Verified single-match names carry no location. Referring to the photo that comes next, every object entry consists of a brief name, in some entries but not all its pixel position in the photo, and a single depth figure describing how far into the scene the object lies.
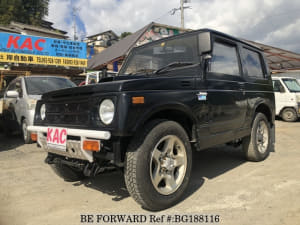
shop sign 11.52
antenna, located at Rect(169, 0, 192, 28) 22.55
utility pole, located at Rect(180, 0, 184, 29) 22.37
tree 29.70
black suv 2.11
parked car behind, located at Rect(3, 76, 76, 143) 5.46
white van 9.13
